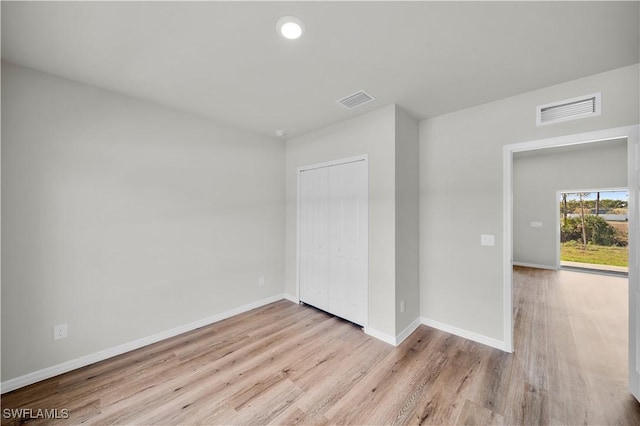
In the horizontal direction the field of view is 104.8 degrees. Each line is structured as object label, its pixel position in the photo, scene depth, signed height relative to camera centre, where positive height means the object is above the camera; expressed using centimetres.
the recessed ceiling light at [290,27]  156 +121
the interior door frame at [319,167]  298 +27
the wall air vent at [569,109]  215 +92
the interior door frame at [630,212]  191 -2
